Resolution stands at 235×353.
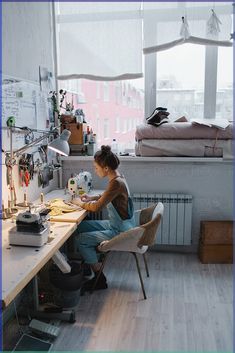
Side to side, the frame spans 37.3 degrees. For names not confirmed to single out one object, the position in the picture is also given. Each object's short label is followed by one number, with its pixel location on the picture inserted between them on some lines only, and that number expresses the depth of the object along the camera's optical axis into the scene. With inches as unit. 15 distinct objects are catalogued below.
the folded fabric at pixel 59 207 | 100.0
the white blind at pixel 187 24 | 127.7
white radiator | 134.6
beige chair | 99.3
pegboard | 96.3
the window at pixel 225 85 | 135.3
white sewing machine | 116.0
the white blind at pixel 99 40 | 133.5
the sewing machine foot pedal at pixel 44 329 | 88.0
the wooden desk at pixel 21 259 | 58.2
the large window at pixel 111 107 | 144.6
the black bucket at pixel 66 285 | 98.8
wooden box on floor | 129.6
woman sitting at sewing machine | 104.1
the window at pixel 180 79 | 136.6
